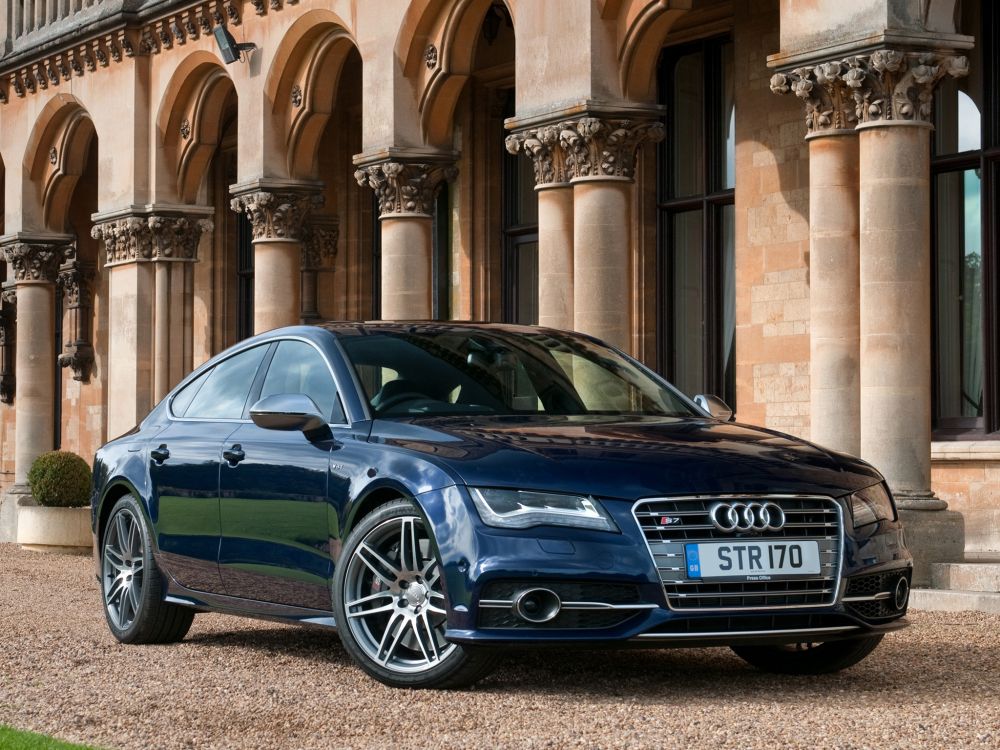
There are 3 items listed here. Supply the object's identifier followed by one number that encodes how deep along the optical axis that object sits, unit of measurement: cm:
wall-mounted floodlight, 2072
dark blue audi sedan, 601
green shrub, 1934
